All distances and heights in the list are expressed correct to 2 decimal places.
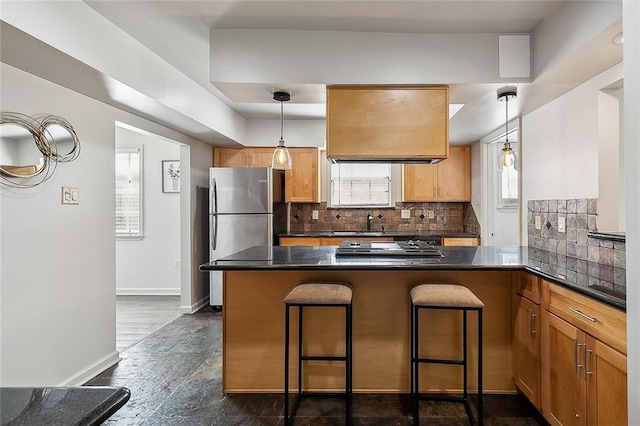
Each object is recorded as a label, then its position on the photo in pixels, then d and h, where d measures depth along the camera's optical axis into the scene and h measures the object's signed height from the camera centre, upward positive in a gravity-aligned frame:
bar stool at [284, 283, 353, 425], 2.04 -0.51
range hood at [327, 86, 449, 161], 2.55 +0.63
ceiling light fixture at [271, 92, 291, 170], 2.91 +0.42
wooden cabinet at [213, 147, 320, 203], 4.91 +0.66
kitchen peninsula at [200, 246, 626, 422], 2.41 -0.77
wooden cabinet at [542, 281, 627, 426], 1.44 -0.69
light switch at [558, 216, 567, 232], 2.58 -0.09
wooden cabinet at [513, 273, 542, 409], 2.06 -0.78
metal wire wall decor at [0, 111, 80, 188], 2.08 +0.42
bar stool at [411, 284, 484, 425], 1.98 -0.51
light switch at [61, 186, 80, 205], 2.47 +0.13
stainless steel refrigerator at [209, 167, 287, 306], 4.27 +0.04
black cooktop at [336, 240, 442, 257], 2.55 -0.28
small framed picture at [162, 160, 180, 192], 5.21 +0.53
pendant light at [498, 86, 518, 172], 2.54 +0.49
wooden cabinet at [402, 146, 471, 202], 4.95 +0.43
